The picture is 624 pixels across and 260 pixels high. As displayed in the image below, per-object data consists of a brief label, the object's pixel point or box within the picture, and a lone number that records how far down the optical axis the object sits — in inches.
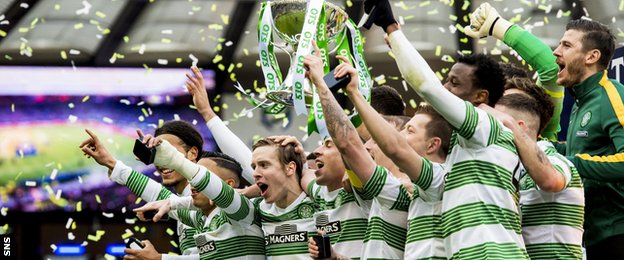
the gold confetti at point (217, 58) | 704.5
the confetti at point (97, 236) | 676.3
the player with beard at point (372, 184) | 316.3
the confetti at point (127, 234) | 666.4
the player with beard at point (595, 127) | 341.3
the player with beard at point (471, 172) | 288.6
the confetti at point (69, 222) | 690.1
